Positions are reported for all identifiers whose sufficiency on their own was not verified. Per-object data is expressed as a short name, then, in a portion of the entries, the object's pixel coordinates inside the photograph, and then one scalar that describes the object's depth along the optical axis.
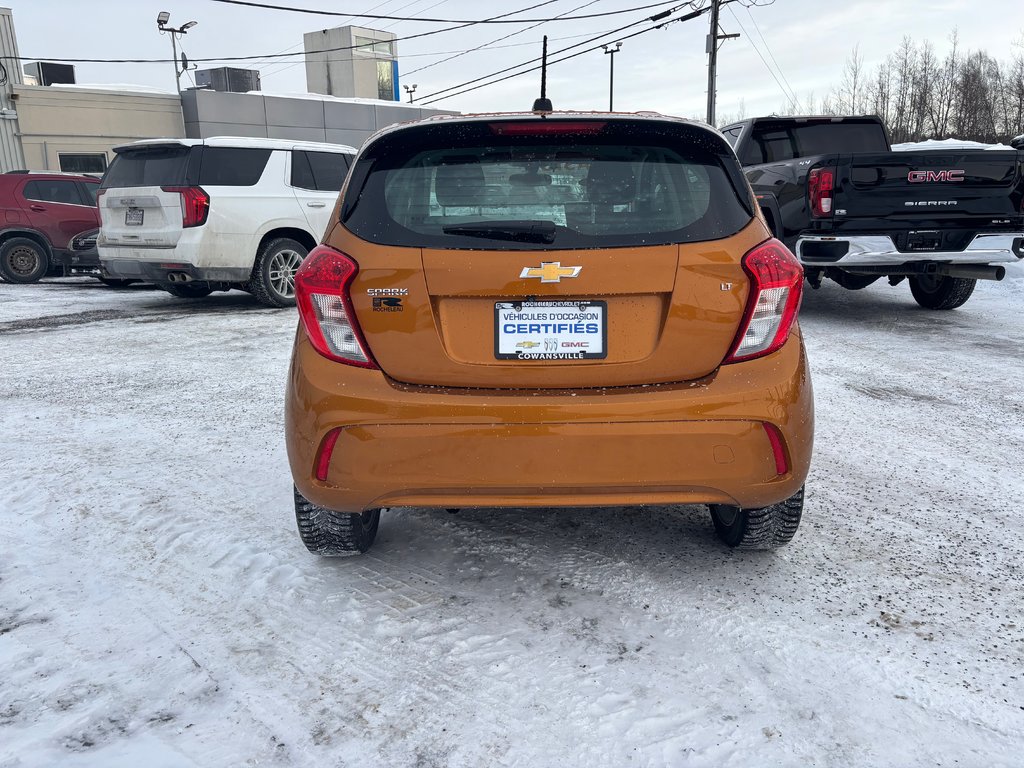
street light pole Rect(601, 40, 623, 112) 52.50
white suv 8.70
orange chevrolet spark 2.36
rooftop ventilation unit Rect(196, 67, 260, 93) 28.88
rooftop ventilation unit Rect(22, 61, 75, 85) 27.28
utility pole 27.61
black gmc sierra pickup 6.88
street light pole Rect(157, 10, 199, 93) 32.78
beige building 24.00
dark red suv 12.86
